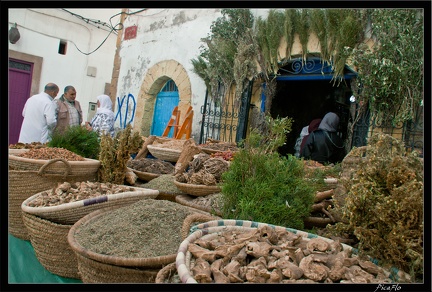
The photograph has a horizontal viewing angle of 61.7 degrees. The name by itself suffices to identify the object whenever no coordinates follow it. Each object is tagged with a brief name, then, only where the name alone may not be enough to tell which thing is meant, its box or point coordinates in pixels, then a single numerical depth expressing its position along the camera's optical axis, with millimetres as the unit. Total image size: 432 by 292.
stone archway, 7734
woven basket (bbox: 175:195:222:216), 2625
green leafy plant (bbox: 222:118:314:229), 2270
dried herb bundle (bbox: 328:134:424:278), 1550
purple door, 10367
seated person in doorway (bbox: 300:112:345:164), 4961
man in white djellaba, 4809
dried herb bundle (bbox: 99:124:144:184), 3258
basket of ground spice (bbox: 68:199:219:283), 1853
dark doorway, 7512
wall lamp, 9691
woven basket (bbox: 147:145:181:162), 4562
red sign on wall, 9008
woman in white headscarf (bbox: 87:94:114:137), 5441
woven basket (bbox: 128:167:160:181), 3984
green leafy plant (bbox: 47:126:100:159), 3801
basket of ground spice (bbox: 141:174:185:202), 3242
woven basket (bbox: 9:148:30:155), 3430
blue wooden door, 8062
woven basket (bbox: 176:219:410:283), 1486
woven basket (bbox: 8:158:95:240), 2908
